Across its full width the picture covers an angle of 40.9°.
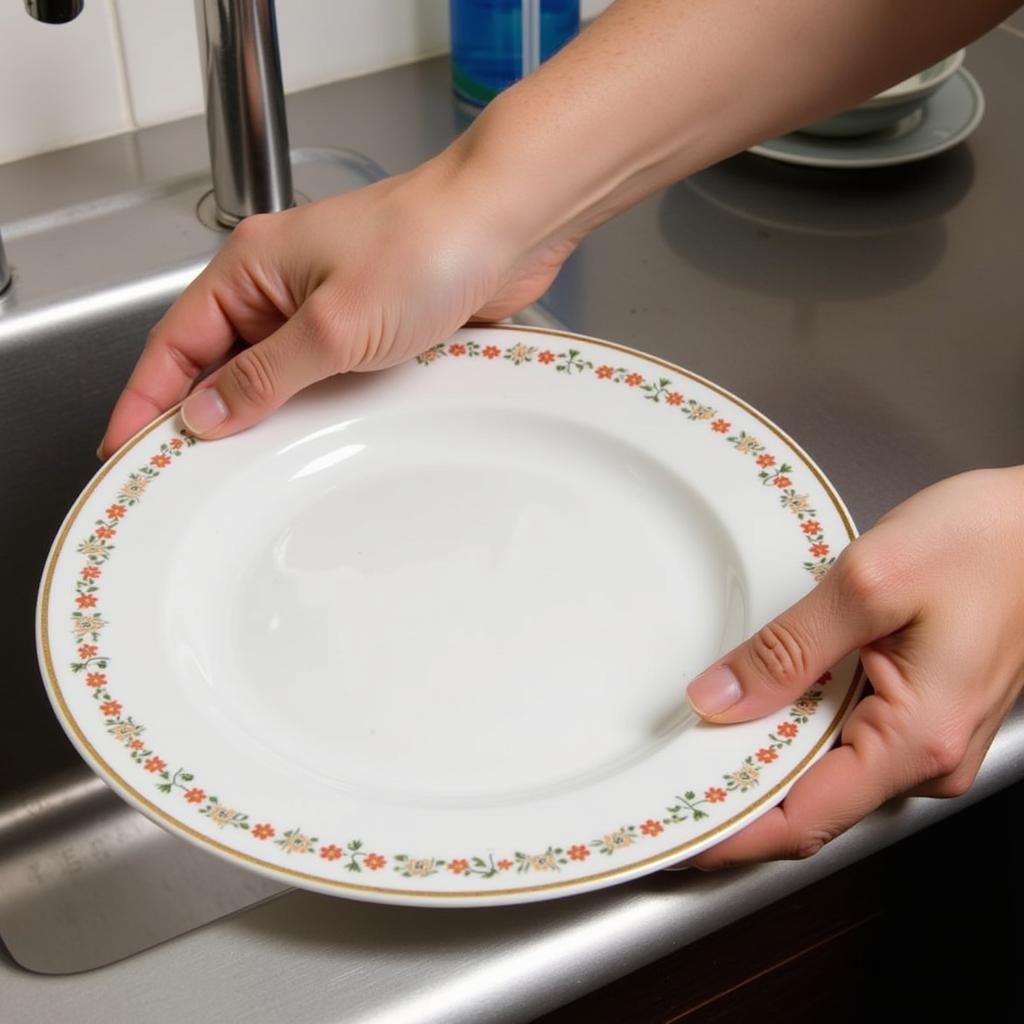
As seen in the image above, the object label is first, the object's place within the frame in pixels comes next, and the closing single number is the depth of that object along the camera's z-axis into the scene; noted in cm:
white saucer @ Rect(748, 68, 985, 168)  95
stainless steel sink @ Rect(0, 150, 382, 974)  84
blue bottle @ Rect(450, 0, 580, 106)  98
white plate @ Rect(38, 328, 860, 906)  50
